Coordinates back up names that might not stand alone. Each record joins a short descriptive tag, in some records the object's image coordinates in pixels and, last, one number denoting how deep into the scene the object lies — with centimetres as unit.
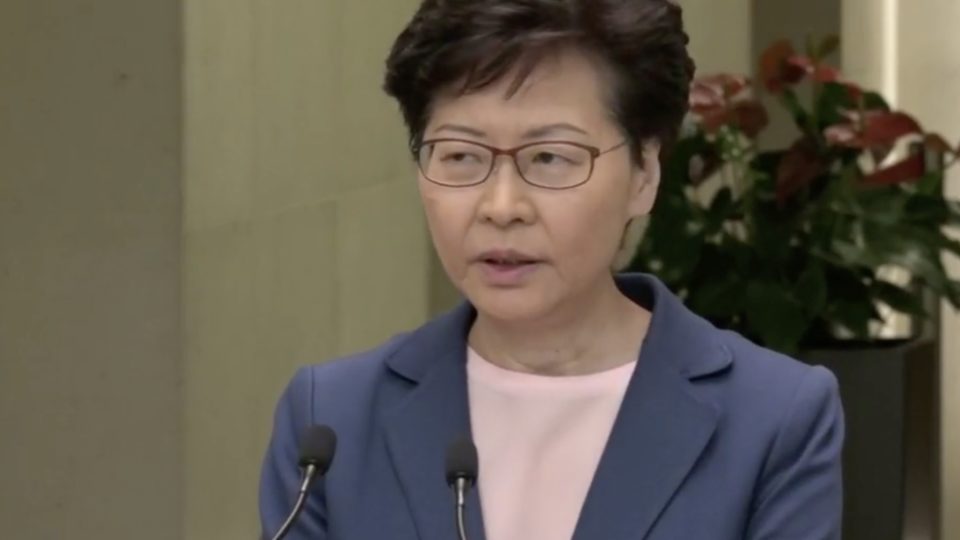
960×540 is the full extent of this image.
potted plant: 600
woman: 493
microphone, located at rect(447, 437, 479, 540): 486
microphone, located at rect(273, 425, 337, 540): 486
